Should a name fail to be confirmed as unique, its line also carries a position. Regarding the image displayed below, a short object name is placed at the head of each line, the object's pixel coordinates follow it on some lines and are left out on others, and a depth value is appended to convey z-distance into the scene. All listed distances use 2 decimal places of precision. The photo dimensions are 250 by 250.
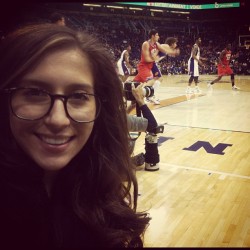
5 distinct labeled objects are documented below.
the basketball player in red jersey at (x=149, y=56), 7.16
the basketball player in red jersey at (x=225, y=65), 10.98
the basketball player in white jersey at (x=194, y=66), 10.27
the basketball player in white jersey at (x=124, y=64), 10.41
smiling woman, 0.84
